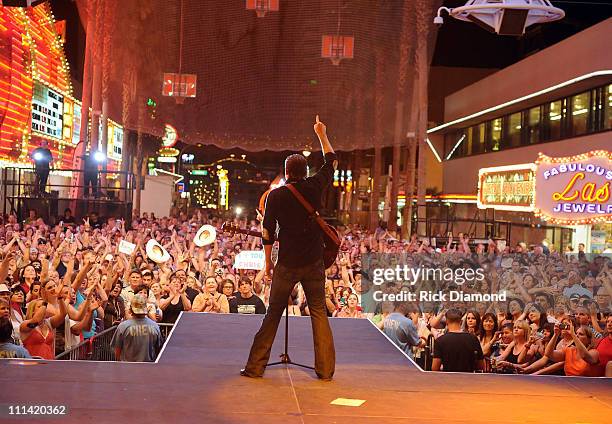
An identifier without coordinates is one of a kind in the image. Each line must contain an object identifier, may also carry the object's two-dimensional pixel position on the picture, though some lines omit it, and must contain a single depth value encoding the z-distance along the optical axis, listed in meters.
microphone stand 6.73
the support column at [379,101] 23.50
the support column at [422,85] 23.92
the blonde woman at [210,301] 10.66
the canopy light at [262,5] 20.53
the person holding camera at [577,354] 8.03
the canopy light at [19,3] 8.80
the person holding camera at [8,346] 6.81
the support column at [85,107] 27.09
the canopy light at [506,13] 8.43
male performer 6.26
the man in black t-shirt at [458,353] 7.88
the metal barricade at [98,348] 8.57
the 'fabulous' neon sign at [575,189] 18.17
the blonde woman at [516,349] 8.84
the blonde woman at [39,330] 8.00
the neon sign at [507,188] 22.00
